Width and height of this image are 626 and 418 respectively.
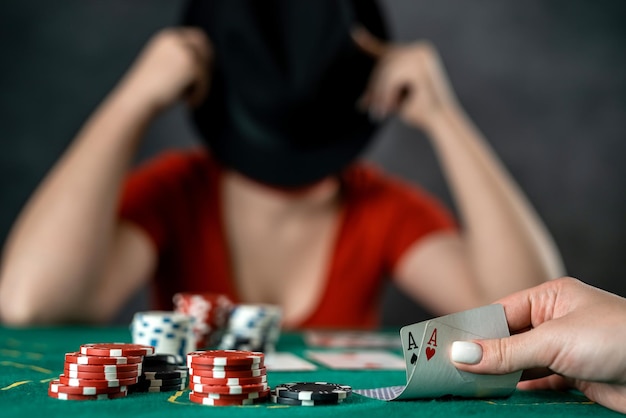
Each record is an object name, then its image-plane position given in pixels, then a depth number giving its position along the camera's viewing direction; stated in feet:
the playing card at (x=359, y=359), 2.60
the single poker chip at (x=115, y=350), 2.09
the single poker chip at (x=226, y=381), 2.04
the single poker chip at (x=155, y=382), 2.15
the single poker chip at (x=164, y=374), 2.15
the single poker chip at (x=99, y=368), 2.06
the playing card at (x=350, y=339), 3.09
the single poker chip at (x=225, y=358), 2.05
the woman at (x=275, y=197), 3.79
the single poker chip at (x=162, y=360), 2.23
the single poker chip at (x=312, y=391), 2.06
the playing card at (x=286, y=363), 2.52
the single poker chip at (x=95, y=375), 2.06
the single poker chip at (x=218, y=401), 2.05
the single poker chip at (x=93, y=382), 2.06
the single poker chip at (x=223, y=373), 2.04
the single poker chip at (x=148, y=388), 2.14
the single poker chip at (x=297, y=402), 2.06
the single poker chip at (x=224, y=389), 2.04
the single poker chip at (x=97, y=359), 2.07
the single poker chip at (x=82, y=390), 2.06
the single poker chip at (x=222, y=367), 2.05
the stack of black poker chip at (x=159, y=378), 2.15
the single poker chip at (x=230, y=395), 2.05
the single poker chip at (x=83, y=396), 2.07
